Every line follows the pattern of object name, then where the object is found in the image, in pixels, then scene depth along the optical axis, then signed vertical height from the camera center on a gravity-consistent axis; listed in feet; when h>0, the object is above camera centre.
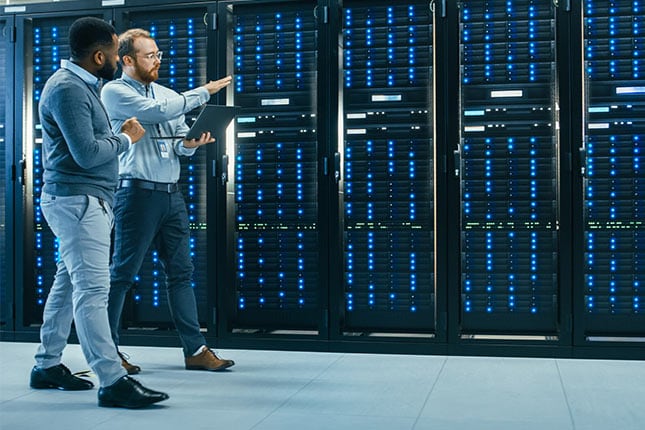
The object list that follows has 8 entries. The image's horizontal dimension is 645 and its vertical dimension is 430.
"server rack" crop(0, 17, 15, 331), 15.99 +1.12
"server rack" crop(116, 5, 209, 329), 15.35 +0.96
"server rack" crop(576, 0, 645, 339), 13.71 +0.86
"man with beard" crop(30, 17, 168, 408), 9.77 +0.54
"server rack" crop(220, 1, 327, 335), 14.83 +0.96
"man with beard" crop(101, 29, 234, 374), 12.16 +0.48
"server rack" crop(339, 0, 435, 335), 14.42 +1.00
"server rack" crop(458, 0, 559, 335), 13.99 +0.99
